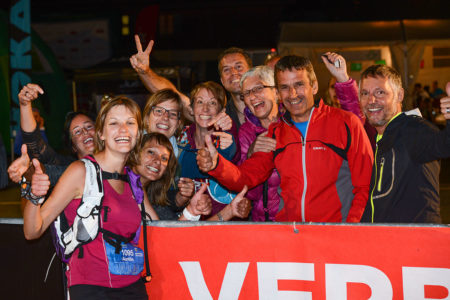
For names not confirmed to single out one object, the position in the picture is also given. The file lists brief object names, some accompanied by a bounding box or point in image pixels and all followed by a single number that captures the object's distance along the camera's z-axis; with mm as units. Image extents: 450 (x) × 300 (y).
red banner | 3098
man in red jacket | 3592
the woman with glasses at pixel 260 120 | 4117
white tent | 14320
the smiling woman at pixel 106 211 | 2859
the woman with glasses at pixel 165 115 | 4656
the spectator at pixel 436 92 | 17158
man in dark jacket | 3135
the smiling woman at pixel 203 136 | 4406
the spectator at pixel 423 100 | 16500
